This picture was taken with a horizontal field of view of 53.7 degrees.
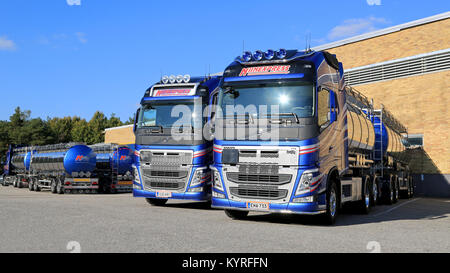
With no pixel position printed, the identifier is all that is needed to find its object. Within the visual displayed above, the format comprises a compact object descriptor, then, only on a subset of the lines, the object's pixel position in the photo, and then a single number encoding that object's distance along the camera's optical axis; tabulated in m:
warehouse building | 27.61
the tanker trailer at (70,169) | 23.67
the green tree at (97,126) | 90.38
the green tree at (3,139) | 78.25
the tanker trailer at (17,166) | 32.25
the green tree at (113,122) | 99.96
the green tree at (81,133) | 89.56
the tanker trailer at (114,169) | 25.45
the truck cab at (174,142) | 13.22
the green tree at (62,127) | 89.99
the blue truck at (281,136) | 9.60
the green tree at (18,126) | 75.88
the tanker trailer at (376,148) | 12.84
